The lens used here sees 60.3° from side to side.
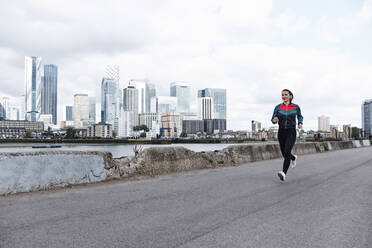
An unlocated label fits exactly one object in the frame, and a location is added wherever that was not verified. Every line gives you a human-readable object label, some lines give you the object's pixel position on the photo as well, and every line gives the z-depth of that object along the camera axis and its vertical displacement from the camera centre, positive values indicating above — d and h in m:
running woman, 7.67 +0.33
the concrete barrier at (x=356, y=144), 38.44 -1.12
